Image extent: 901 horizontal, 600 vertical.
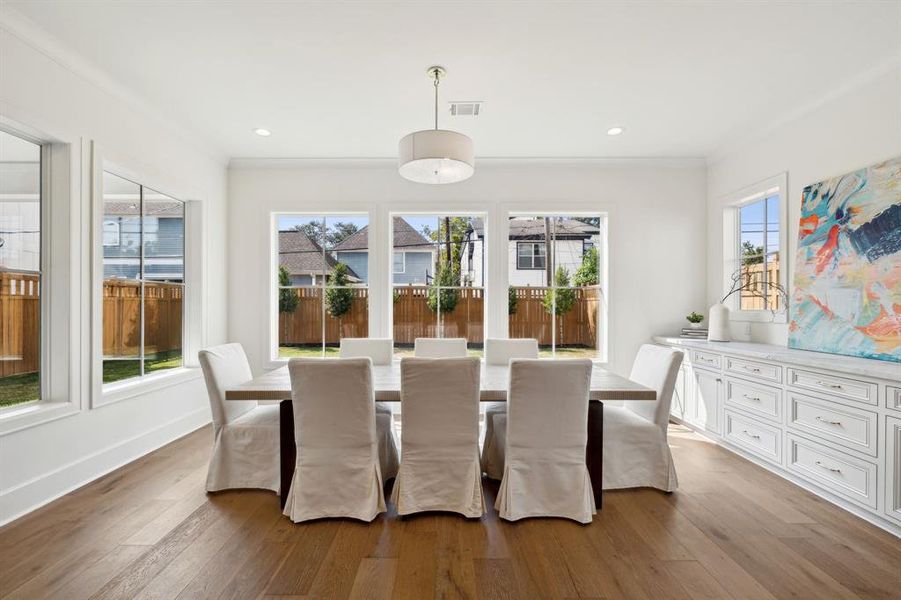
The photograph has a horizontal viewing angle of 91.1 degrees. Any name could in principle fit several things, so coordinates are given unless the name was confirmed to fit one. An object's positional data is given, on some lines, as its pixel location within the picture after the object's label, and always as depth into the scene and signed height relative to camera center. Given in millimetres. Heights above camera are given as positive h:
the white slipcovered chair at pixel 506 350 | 3703 -428
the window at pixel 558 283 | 4820 +177
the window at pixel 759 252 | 3826 +437
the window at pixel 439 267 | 4848 +349
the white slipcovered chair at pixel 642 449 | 2740 -936
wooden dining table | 2467 -558
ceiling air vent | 3324 +1463
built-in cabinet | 2301 -749
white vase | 3969 -209
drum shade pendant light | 2520 +843
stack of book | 4297 -326
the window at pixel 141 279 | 3246 +148
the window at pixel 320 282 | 4844 +179
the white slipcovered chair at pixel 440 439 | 2295 -756
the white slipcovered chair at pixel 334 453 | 2318 -830
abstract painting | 2662 +221
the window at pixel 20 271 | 2496 +154
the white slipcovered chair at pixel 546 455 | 2338 -840
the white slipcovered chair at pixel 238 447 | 2730 -932
